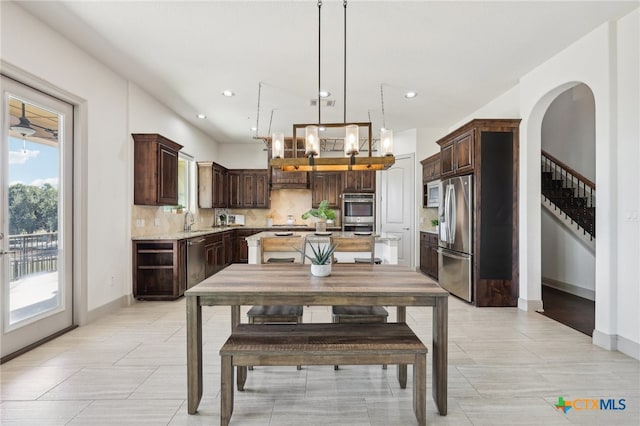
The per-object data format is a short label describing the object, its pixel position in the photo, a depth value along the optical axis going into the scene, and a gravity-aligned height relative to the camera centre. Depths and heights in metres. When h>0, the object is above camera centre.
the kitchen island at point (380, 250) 4.43 -0.53
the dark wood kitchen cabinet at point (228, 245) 6.86 -0.72
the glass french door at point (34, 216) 2.77 -0.04
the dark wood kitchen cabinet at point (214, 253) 5.77 -0.77
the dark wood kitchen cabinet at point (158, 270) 4.56 -0.81
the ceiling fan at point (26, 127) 2.88 +0.79
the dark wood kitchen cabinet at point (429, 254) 5.84 -0.78
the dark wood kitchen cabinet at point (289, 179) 7.62 +0.77
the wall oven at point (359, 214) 7.57 -0.05
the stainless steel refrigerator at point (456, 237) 4.40 -0.35
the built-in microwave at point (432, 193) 6.04 +0.36
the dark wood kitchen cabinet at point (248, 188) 7.96 +0.59
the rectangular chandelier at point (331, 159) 2.91 +0.51
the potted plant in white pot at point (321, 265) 2.32 -0.38
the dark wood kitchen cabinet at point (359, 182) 7.60 +0.70
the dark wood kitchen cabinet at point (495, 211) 4.28 +0.01
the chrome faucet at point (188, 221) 6.18 -0.16
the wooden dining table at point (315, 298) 1.92 -0.50
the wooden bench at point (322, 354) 1.81 -0.78
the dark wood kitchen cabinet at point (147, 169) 4.53 +0.60
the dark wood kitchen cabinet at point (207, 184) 6.77 +0.58
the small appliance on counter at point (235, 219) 8.07 -0.17
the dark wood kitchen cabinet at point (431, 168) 5.86 +0.83
